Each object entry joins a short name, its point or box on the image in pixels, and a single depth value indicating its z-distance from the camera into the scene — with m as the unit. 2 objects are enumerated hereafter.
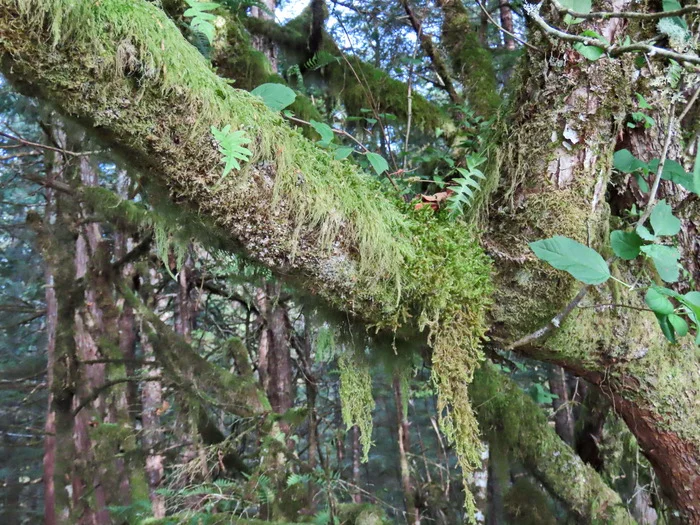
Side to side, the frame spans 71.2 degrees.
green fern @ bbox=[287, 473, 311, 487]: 3.54
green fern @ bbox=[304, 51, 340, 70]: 3.55
